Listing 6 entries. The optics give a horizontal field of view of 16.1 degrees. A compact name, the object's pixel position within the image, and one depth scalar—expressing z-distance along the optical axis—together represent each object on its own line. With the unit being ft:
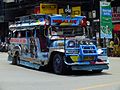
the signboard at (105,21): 108.18
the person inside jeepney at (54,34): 62.59
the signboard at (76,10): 143.17
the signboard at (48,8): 148.68
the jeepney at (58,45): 57.98
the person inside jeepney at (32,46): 66.57
